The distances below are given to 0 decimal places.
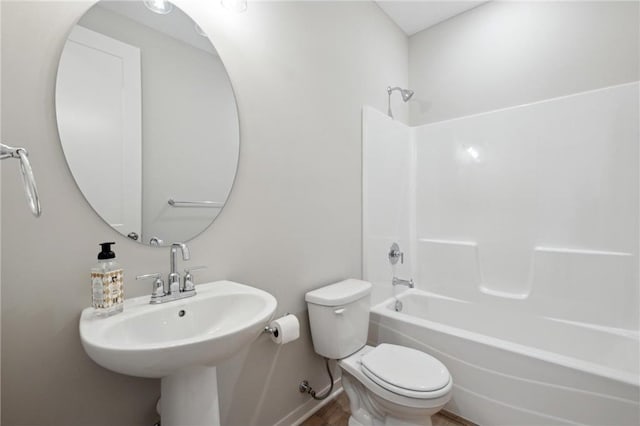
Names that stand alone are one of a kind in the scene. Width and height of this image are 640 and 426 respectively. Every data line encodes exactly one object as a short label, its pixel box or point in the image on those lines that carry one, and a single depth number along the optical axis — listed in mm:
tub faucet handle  2324
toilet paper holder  1327
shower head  2428
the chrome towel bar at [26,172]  651
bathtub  1310
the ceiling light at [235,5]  1293
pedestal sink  730
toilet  1278
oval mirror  956
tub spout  2253
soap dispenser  872
